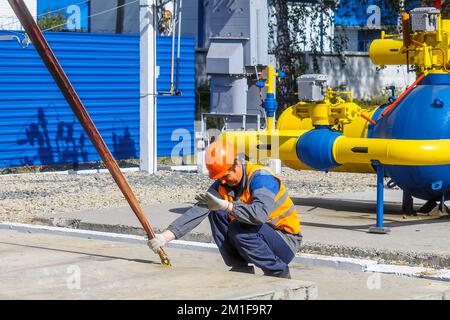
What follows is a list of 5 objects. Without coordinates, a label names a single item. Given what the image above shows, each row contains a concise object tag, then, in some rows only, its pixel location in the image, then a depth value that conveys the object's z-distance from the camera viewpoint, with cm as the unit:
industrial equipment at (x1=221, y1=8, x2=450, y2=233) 1066
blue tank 1116
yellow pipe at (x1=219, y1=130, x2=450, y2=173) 1044
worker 743
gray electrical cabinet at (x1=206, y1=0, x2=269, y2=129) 1672
